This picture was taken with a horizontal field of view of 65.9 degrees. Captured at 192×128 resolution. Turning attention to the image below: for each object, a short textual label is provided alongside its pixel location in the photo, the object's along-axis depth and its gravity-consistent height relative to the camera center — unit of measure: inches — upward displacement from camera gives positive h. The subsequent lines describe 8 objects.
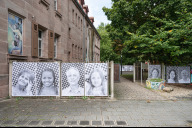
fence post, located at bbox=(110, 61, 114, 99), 273.1 -27.5
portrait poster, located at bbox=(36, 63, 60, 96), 274.4 -28.8
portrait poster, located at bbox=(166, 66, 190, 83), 500.7 -33.9
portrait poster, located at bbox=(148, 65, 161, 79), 507.2 -27.6
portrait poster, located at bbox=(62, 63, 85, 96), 275.6 -28.7
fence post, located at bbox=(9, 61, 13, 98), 272.5 -24.2
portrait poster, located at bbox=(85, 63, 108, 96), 274.7 -32.0
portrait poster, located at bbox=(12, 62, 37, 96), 273.7 -28.9
